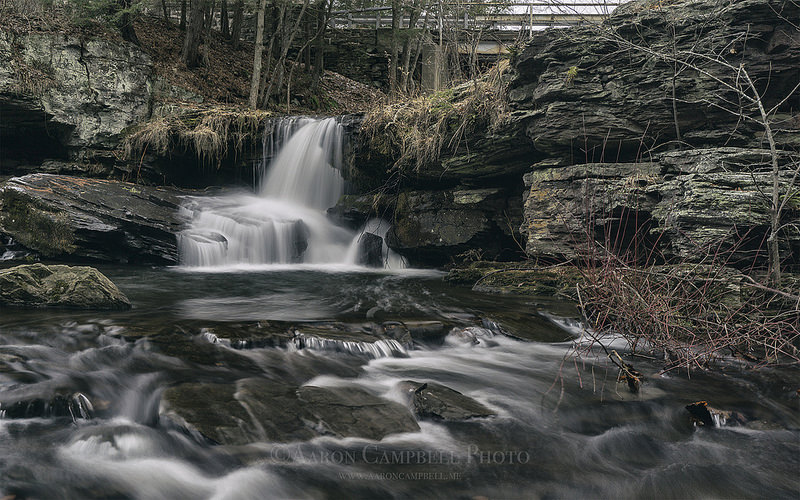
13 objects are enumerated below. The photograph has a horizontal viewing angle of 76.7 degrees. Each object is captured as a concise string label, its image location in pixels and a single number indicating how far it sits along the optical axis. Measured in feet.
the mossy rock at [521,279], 26.18
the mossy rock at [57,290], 19.98
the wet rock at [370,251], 37.52
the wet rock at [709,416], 12.69
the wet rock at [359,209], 37.88
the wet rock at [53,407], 11.61
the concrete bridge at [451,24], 42.32
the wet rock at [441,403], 12.57
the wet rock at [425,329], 18.71
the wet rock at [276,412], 11.24
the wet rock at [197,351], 14.96
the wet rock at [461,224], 34.14
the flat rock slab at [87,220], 32.14
